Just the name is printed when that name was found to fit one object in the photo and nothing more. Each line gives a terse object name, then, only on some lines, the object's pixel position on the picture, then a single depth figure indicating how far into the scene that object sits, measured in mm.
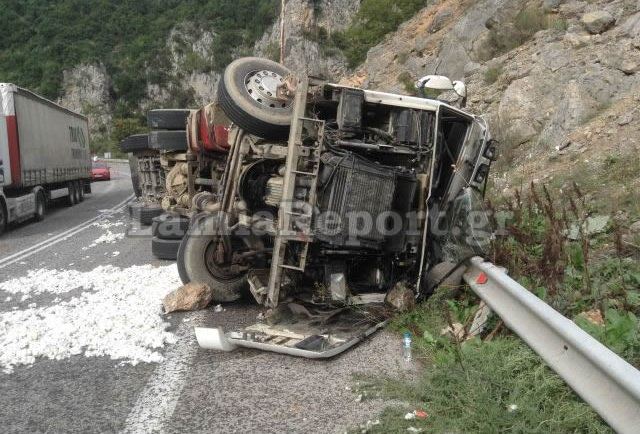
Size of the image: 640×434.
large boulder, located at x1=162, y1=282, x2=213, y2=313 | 5238
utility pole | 11141
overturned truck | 4508
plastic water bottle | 3988
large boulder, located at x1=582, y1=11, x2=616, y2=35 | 12555
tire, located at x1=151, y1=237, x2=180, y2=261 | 7535
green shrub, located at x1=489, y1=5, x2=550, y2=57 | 15633
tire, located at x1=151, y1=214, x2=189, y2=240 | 7746
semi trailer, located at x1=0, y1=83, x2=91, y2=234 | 12242
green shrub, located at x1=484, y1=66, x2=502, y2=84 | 14859
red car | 29844
